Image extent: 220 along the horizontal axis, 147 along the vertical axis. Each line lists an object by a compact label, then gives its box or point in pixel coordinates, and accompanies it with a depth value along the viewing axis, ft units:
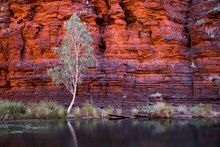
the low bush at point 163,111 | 92.63
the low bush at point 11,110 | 87.49
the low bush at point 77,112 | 95.62
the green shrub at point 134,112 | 95.42
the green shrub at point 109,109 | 97.78
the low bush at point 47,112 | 91.76
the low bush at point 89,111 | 95.20
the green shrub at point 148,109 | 99.26
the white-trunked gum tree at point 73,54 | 100.78
